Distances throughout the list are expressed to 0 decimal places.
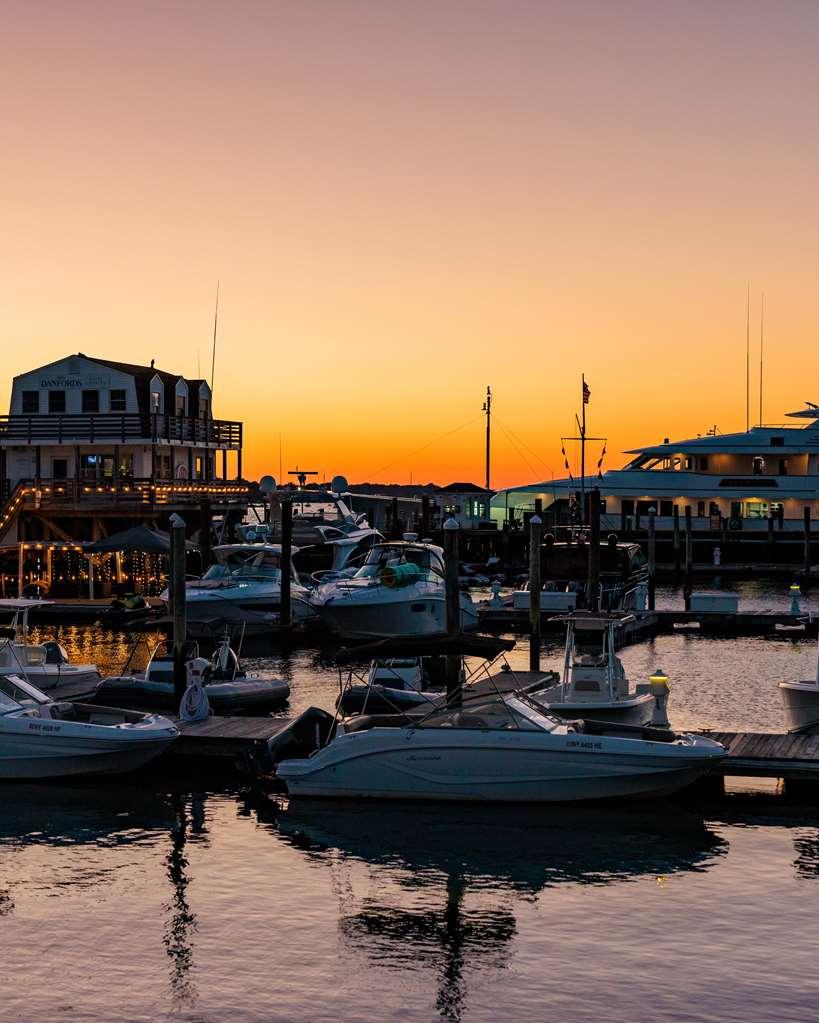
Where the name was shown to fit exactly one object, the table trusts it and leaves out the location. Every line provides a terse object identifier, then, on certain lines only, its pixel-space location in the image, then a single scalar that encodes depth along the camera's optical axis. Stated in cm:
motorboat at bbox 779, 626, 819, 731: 2650
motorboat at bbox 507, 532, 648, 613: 5172
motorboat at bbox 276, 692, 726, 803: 2186
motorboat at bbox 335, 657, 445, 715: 2731
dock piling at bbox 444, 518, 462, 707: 2975
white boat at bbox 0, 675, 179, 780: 2381
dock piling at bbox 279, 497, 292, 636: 4828
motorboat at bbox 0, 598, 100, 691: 2939
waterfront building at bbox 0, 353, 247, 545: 6419
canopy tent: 5444
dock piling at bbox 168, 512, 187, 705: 2931
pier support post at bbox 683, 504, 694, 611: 5451
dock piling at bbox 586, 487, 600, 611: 4647
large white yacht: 9181
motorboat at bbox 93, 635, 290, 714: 2917
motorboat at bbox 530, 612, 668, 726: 2561
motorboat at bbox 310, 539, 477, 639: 4619
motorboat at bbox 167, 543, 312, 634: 4825
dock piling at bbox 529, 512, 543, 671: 3616
